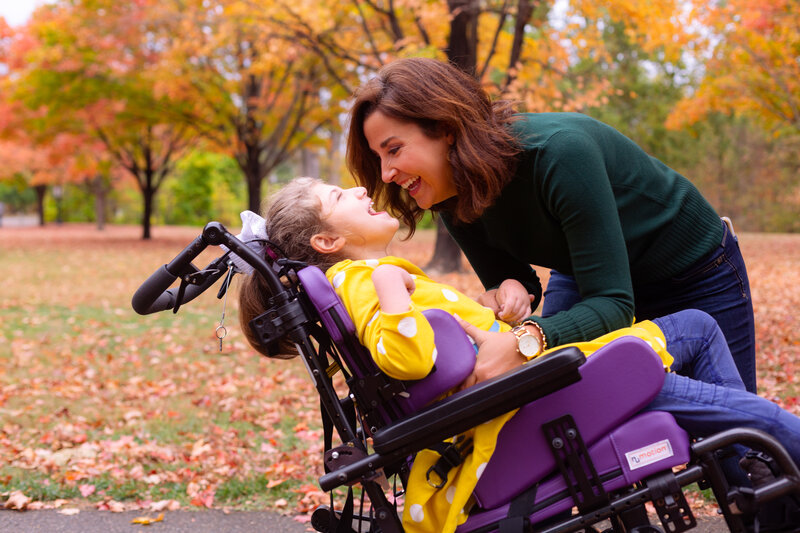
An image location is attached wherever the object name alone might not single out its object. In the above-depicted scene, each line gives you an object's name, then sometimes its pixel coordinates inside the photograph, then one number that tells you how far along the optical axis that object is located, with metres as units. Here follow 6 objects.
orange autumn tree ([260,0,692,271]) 10.41
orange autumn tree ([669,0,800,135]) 12.30
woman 2.04
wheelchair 1.85
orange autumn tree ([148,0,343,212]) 15.85
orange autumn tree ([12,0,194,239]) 17.98
